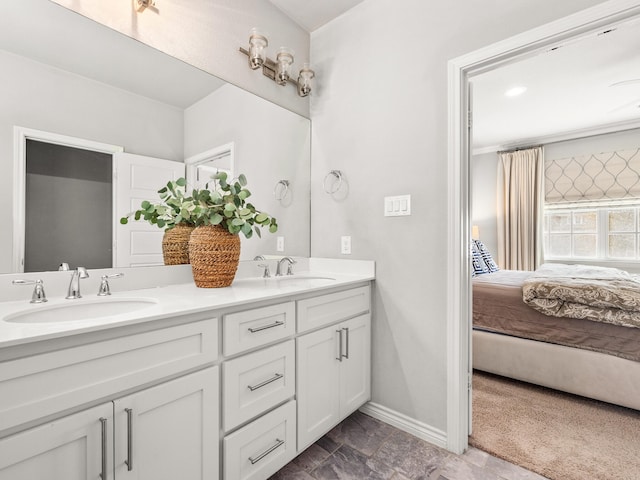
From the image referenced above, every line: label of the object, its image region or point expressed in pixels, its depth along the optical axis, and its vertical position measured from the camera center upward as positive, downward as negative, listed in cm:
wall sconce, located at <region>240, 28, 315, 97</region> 172 +103
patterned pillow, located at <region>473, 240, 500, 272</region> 354 -19
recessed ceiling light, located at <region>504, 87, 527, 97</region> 306 +145
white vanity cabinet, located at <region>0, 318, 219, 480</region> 73 -42
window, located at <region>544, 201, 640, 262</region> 414 +12
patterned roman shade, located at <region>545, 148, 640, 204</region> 399 +83
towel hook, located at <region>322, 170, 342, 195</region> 201 +37
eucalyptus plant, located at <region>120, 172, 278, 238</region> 145 +15
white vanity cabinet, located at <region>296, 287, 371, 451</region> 139 -58
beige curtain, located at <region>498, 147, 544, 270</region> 455 +46
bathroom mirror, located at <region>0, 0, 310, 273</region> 113 +62
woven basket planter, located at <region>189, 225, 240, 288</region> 141 -6
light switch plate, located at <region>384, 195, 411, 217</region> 171 +19
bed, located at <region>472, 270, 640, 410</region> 190 -70
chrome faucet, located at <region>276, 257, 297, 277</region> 196 -14
